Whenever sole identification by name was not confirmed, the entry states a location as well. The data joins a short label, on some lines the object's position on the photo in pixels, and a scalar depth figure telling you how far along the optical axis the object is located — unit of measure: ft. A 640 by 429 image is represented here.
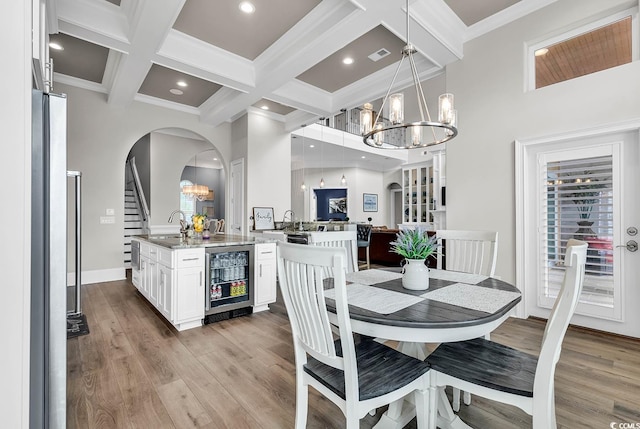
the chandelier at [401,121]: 7.39
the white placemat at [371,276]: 6.87
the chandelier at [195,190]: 29.99
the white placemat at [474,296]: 5.00
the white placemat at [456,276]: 6.85
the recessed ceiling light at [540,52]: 11.17
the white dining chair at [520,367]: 3.95
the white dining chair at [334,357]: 4.13
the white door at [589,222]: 9.61
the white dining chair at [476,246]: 8.13
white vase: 6.06
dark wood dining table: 4.37
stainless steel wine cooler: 11.23
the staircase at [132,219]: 24.35
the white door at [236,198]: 21.30
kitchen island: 10.43
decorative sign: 20.79
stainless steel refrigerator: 3.59
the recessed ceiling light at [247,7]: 10.55
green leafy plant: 5.94
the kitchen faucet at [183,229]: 13.52
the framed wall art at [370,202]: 38.81
